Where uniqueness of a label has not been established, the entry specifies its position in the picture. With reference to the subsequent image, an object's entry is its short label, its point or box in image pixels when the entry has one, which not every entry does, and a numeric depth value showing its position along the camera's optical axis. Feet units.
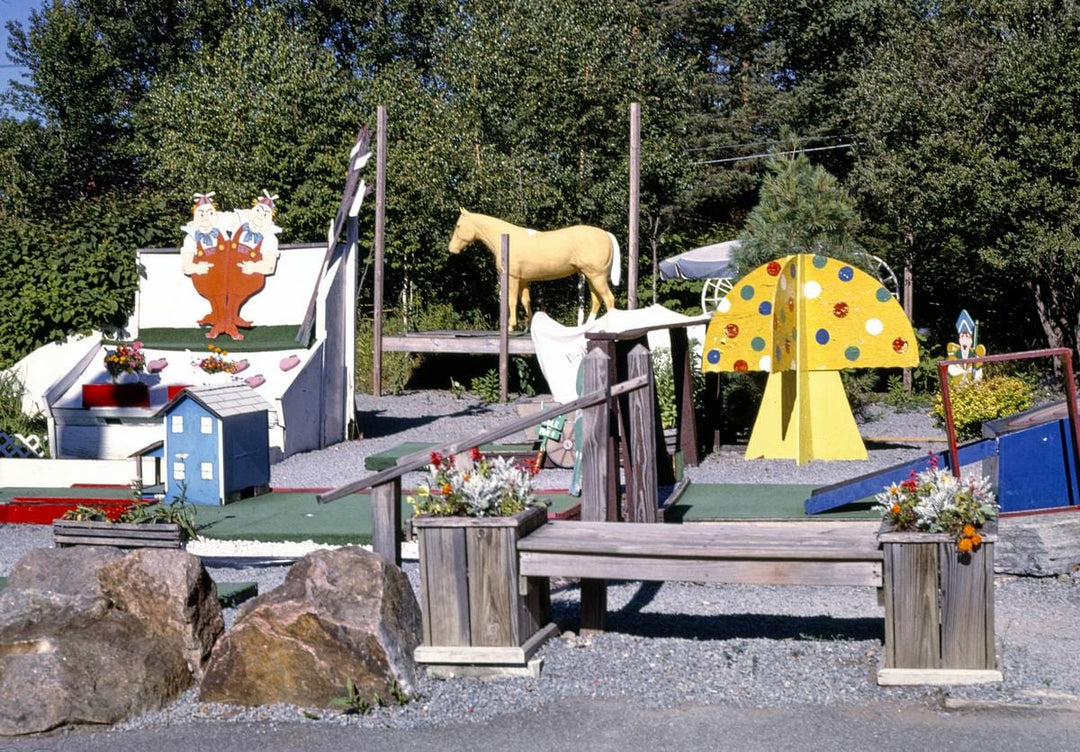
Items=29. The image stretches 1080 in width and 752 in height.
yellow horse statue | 64.23
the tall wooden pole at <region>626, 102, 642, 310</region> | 58.23
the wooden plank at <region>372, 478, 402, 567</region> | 21.52
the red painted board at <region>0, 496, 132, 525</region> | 35.50
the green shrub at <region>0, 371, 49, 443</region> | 49.52
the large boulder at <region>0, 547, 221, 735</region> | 18.79
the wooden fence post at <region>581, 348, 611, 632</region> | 25.29
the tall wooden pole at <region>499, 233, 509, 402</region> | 62.75
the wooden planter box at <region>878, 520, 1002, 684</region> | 18.52
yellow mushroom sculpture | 41.50
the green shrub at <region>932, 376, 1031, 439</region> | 41.27
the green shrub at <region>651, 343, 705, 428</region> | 49.67
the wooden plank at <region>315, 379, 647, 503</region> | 21.49
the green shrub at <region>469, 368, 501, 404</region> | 68.23
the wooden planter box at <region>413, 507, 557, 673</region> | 19.79
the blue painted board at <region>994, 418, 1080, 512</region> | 27.02
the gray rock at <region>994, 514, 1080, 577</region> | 26.04
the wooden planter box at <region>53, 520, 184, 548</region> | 24.20
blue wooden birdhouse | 36.37
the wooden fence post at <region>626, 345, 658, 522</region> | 28.02
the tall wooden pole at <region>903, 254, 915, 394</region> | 66.90
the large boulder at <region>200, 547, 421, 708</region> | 18.83
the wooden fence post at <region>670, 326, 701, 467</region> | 43.27
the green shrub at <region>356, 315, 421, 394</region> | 73.36
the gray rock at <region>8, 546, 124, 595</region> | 20.56
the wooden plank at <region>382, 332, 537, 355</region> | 64.34
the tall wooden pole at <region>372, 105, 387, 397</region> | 65.46
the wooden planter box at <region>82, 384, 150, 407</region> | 46.24
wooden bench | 19.04
